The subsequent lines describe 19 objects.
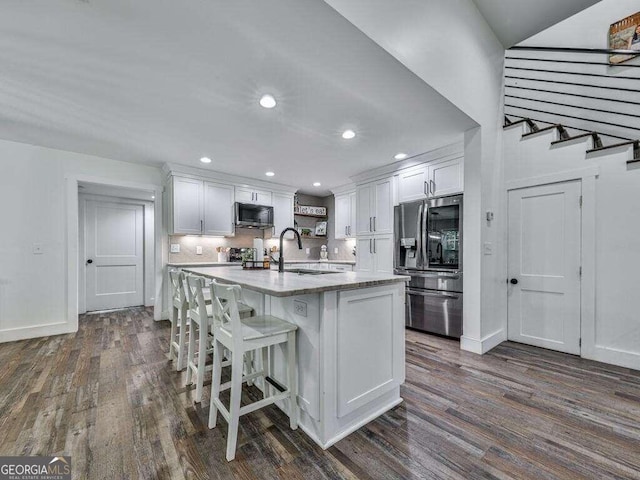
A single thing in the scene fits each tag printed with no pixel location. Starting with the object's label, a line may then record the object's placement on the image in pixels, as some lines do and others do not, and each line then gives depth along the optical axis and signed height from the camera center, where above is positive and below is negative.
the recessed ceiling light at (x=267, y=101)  2.43 +1.24
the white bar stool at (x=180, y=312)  2.53 -0.71
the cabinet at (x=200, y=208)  4.36 +0.52
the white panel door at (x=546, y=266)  2.91 -0.30
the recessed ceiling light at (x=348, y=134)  3.16 +1.22
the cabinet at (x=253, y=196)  5.07 +0.81
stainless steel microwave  4.95 +0.43
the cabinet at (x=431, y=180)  3.48 +0.79
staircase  2.91 +1.72
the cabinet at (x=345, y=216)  5.62 +0.48
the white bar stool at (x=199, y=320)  1.97 -0.64
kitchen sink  2.65 -0.32
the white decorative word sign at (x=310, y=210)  6.10 +0.65
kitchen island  1.59 -0.68
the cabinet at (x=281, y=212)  5.50 +0.53
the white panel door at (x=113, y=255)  5.04 -0.30
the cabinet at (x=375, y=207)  4.33 +0.52
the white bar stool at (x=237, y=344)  1.51 -0.62
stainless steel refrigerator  3.35 -0.30
